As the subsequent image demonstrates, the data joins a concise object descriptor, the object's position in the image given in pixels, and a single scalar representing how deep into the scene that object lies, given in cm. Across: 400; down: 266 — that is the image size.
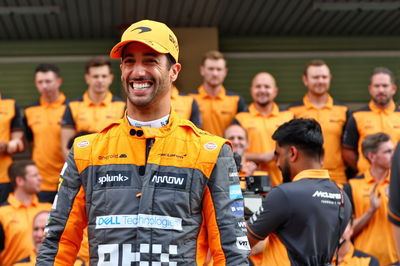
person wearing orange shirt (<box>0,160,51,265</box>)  1678
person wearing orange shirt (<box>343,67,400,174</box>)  1809
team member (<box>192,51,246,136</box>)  1864
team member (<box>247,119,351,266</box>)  945
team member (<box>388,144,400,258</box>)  773
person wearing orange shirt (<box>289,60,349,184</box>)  1841
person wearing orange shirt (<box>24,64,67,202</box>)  1831
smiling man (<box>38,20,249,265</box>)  655
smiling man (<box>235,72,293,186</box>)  1752
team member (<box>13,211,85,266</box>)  1559
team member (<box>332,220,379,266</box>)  1429
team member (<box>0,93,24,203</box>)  1802
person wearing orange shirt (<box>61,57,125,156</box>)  1767
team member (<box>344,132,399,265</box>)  1628
